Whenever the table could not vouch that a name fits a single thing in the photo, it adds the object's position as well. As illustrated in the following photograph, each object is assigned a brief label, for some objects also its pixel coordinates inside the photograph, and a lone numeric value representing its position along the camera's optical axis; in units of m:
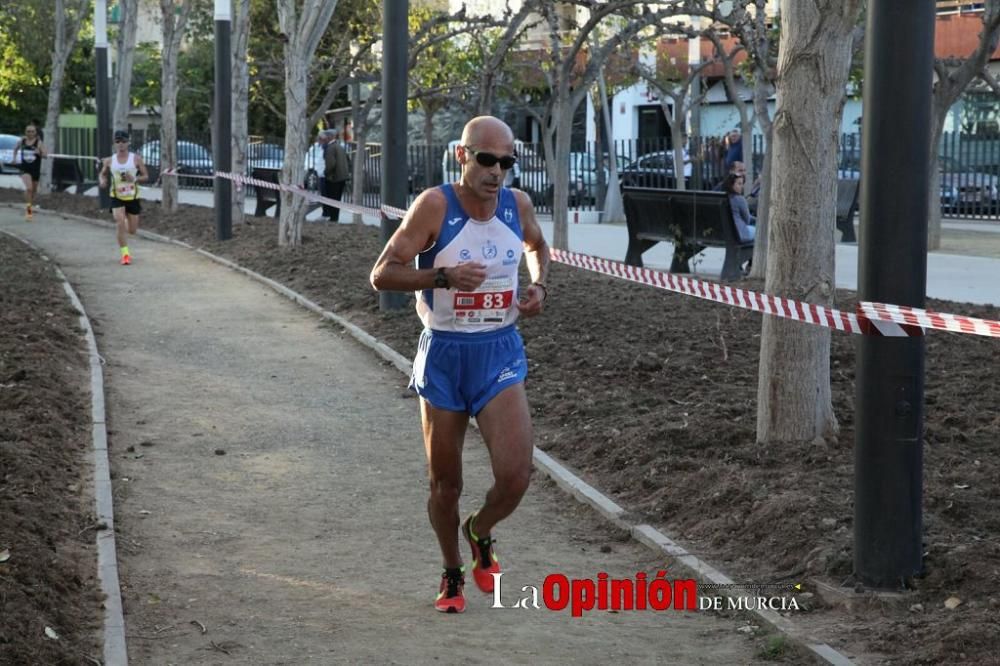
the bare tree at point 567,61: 15.77
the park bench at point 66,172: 36.78
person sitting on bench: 16.23
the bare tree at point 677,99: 29.62
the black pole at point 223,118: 22.31
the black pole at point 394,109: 14.05
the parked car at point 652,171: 32.12
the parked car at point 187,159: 41.16
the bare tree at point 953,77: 17.67
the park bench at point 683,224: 16.19
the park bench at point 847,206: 22.91
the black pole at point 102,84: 30.47
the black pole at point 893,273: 5.87
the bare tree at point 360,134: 25.31
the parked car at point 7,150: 50.88
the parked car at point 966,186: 28.59
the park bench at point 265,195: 27.64
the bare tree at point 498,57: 18.31
